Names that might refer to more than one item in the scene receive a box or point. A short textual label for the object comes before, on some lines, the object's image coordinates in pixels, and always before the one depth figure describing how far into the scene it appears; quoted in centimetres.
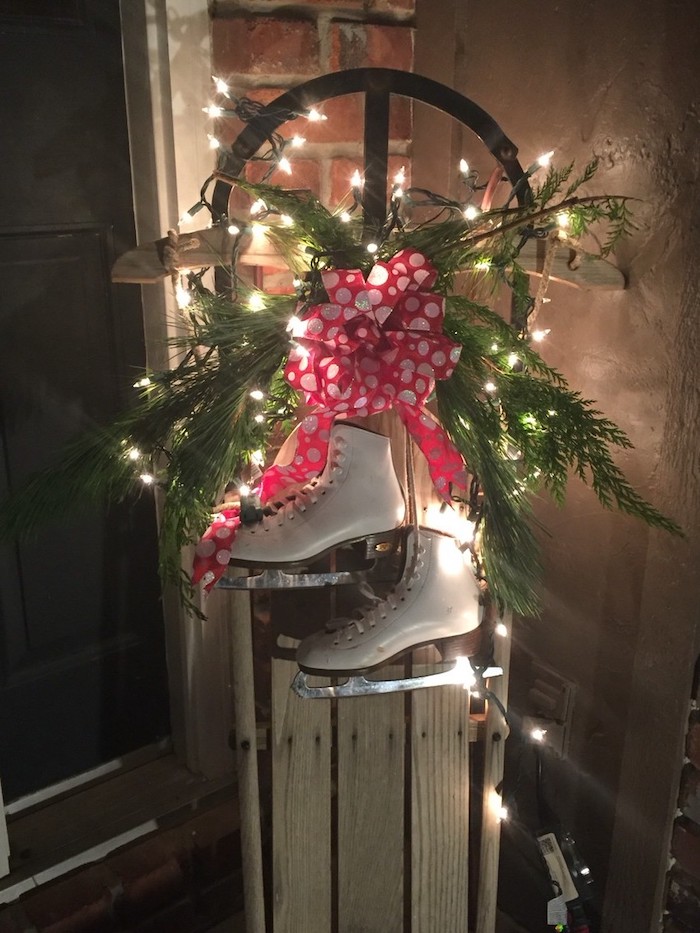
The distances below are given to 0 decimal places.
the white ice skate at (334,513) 79
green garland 76
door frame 106
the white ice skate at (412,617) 84
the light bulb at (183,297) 87
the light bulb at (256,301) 81
